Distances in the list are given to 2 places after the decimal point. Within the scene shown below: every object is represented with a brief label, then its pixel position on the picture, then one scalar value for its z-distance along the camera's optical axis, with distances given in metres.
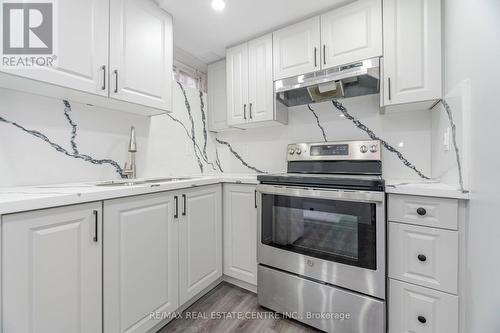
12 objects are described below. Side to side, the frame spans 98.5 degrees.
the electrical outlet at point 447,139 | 1.26
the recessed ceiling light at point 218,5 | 1.60
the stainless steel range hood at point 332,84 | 1.51
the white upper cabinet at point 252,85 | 1.97
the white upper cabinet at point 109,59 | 1.16
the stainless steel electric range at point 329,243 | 1.29
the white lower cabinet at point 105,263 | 0.85
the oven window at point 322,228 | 1.31
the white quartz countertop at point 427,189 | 1.08
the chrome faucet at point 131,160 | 1.69
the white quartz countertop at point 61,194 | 0.83
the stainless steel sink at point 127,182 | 1.53
